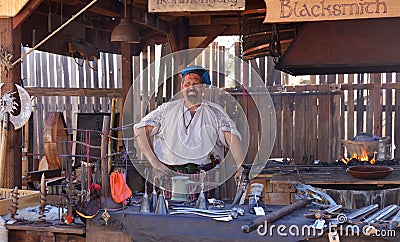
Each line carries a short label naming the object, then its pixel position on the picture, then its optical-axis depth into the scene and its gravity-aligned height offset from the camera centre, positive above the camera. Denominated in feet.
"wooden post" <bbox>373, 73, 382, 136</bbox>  28.14 +0.46
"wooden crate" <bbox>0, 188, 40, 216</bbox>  14.49 -2.06
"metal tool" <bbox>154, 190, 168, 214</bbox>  12.44 -1.89
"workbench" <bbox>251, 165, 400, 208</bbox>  18.19 -2.28
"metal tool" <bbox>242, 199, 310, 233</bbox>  11.31 -2.01
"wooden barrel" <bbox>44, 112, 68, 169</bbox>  24.66 -0.92
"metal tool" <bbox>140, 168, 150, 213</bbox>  12.62 -1.88
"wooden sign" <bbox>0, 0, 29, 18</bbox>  15.60 +2.89
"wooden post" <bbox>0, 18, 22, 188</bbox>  15.88 +1.02
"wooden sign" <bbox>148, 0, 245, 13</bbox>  14.44 +2.71
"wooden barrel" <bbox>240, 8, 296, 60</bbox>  23.08 +3.24
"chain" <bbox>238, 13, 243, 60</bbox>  23.54 +3.20
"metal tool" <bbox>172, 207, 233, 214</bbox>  12.24 -1.97
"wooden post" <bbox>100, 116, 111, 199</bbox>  13.34 -1.16
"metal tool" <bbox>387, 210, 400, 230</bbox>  10.94 -2.01
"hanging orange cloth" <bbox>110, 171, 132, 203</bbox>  12.89 -1.53
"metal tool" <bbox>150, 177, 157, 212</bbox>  12.63 -1.81
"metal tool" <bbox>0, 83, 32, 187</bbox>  15.72 +0.06
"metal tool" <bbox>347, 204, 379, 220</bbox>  11.75 -1.98
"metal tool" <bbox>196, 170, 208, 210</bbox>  12.61 -1.83
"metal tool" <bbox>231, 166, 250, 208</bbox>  13.38 -1.67
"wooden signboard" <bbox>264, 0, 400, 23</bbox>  13.51 +2.44
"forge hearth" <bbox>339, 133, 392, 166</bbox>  21.98 -1.36
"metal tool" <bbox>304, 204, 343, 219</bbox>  11.79 -1.97
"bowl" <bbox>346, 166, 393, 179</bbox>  18.97 -1.83
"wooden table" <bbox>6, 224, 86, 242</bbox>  12.92 -2.58
